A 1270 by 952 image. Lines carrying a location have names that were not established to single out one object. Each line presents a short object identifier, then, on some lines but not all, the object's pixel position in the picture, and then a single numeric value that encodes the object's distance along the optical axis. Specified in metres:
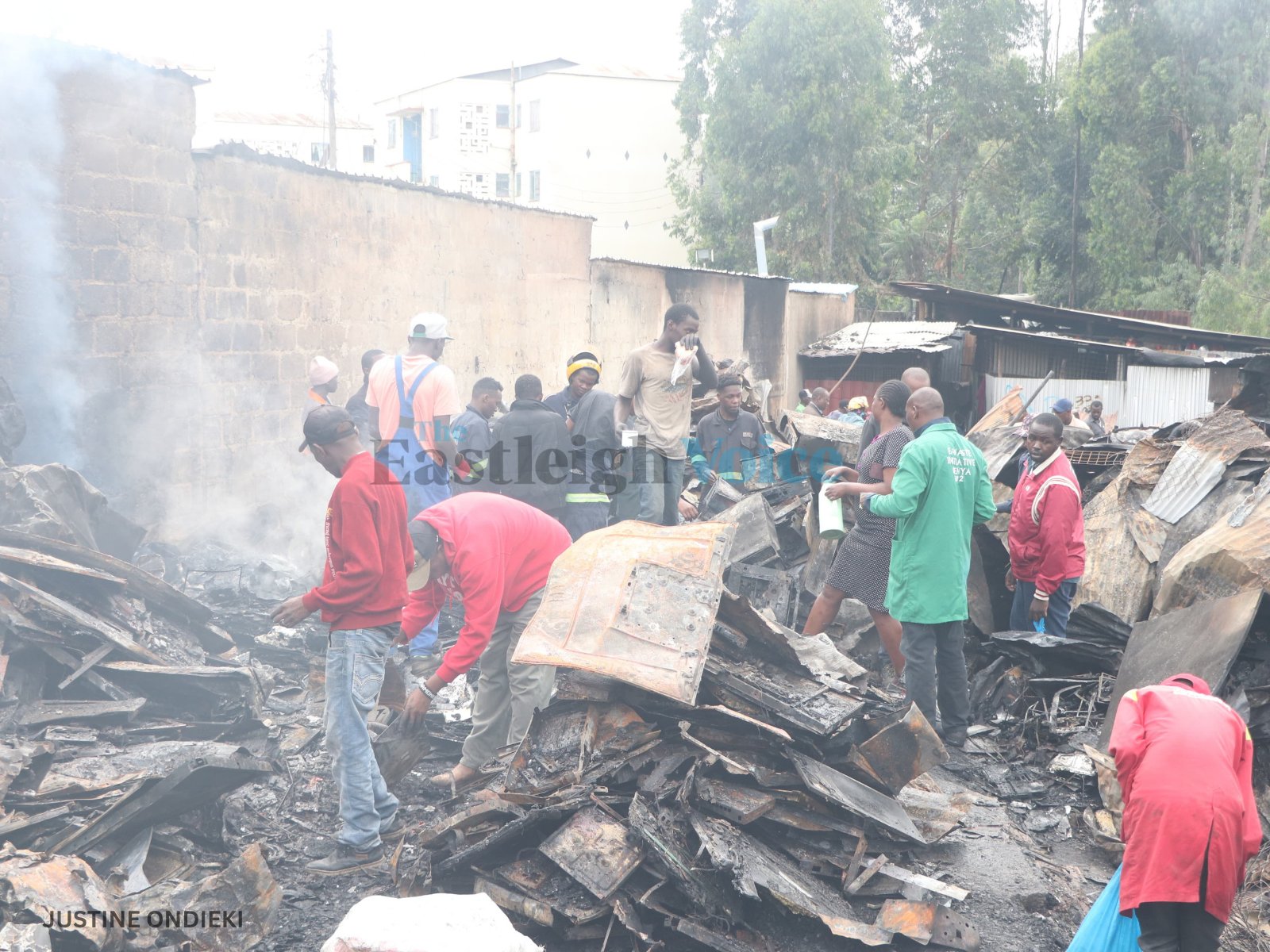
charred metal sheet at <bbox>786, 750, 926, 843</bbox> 4.19
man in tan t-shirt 7.45
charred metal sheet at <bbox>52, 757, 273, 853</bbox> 4.04
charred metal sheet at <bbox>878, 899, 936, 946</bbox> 3.76
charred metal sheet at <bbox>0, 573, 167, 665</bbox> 5.62
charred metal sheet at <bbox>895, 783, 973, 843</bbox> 4.61
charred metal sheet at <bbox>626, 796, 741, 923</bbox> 3.69
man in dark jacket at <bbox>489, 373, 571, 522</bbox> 6.89
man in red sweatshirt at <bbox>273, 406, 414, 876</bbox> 4.27
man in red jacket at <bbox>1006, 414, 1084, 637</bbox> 6.40
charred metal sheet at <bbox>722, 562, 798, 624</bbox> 7.56
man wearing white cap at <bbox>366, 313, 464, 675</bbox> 7.05
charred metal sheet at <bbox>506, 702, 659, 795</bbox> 4.23
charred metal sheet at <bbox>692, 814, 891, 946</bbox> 3.70
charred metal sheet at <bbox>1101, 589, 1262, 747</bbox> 4.82
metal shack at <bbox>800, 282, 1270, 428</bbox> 15.97
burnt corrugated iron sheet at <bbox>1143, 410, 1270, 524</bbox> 7.48
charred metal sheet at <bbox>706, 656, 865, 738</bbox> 4.43
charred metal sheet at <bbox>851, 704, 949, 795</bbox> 4.61
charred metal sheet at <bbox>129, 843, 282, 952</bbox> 3.66
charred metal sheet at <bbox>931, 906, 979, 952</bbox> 3.79
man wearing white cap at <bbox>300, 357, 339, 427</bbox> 8.01
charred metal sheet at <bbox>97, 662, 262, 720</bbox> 5.62
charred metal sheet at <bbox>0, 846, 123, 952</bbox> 3.33
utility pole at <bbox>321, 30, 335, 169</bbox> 28.77
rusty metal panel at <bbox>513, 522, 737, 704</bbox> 4.32
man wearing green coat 5.33
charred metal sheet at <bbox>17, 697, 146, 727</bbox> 5.13
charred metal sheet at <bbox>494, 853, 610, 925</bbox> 3.64
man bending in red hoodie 4.45
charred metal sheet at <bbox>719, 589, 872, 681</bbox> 4.91
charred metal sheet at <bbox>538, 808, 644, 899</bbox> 3.68
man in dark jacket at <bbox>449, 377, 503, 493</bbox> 7.39
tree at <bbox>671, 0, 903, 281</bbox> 25.05
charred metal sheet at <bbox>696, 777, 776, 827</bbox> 4.04
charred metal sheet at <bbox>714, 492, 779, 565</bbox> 7.89
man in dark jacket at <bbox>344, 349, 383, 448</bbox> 7.99
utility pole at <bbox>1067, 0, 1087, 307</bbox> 26.64
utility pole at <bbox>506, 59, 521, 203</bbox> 40.85
